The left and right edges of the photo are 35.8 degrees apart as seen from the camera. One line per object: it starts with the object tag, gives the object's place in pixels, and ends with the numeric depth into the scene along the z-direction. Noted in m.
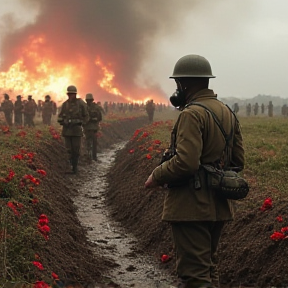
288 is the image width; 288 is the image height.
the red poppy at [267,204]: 6.45
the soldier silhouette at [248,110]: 57.69
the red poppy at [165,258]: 6.98
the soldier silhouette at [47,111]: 31.25
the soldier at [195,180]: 4.10
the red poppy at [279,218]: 5.91
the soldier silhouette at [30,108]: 29.75
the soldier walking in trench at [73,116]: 14.16
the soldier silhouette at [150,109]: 41.28
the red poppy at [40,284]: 4.09
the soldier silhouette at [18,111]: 30.45
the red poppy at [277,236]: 5.40
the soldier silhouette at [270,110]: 49.44
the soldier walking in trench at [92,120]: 17.39
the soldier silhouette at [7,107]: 29.30
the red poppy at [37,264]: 4.61
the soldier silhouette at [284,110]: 52.16
